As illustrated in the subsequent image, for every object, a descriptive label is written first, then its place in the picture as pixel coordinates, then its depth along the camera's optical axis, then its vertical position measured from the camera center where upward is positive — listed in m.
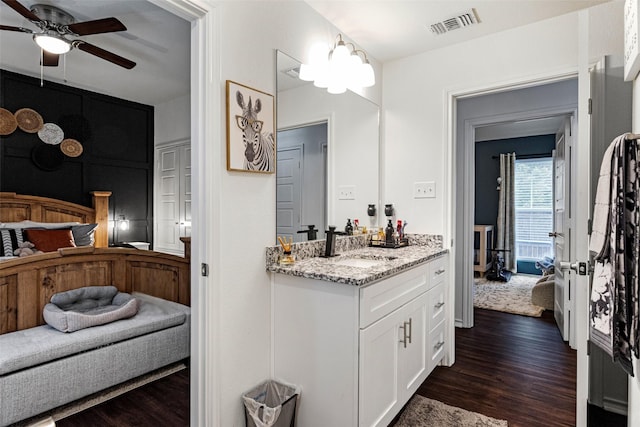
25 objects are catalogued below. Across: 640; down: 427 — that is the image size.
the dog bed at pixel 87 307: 2.19 -0.70
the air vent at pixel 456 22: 2.22 +1.24
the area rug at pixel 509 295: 4.00 -1.16
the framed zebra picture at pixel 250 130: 1.63 +0.40
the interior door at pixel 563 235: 3.05 -0.27
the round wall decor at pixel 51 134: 3.91 +0.86
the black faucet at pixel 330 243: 2.19 -0.22
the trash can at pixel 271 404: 1.55 -0.94
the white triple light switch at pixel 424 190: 2.69 +0.15
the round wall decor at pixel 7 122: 3.60 +0.91
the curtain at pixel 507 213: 5.98 -0.08
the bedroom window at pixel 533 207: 5.80 +0.02
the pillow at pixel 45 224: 3.59 -0.17
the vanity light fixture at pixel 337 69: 2.17 +0.93
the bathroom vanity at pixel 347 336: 1.54 -0.63
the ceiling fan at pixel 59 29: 2.37 +1.29
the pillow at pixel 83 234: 3.83 -0.28
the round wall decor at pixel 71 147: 4.06 +0.73
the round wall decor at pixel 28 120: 3.75 +0.97
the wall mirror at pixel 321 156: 2.01 +0.37
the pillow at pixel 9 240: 3.27 -0.30
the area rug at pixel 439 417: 1.88 -1.18
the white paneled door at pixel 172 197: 4.78 +0.16
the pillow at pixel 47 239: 3.44 -0.31
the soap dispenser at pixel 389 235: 2.62 -0.20
